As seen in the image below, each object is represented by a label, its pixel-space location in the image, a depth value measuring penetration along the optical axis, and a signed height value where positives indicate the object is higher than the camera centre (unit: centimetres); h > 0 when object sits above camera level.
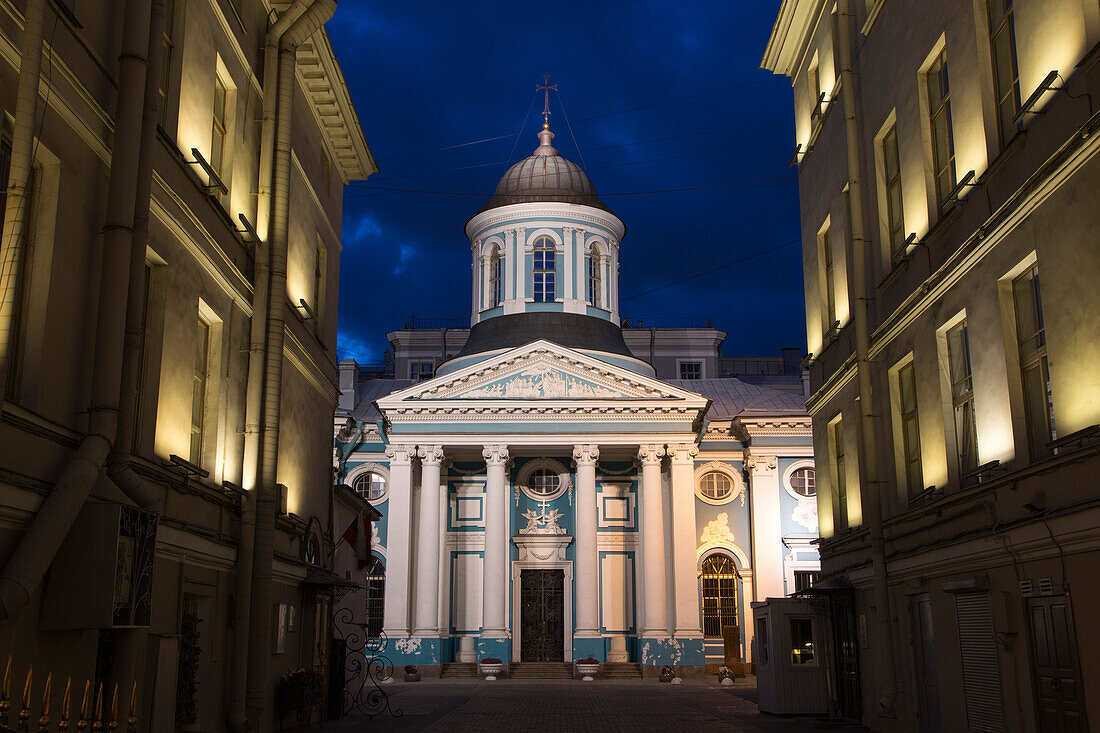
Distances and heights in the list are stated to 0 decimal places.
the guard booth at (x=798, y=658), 2173 -80
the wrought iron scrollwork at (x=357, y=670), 2383 -117
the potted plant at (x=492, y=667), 3809 -165
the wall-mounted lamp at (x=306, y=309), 1970 +556
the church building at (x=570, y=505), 3962 +427
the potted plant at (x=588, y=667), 3800 -167
